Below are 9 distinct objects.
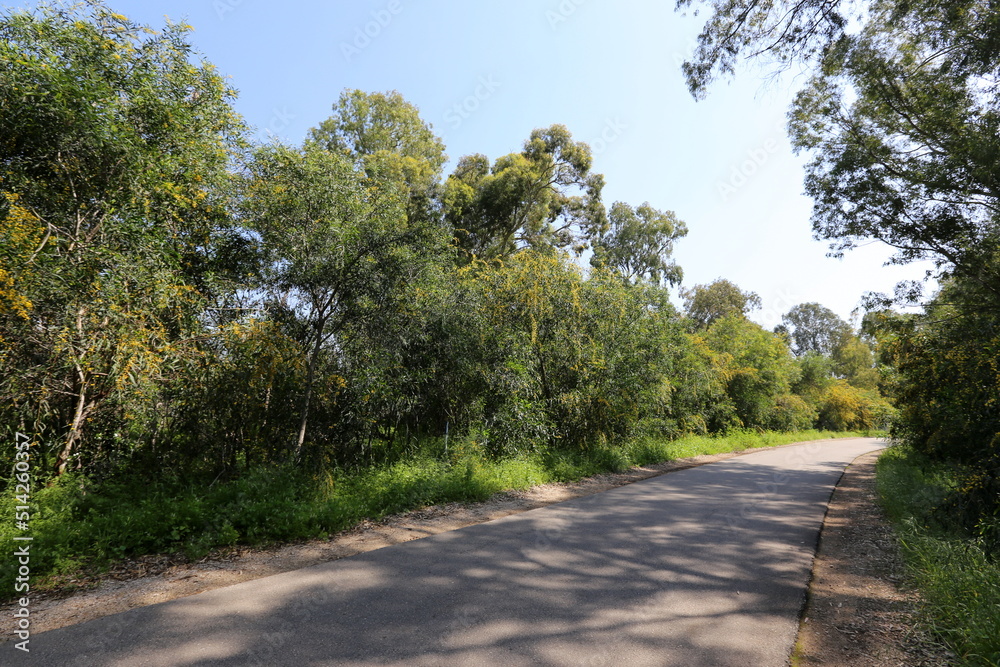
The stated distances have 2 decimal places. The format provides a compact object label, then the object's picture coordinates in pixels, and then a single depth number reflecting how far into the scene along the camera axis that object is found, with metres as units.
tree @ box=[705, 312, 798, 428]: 23.25
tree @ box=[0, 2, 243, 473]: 5.05
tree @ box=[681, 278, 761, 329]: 38.50
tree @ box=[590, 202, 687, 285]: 29.44
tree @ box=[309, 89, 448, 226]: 19.98
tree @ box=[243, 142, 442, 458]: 7.11
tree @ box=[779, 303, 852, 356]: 60.03
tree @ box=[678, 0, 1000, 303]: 6.59
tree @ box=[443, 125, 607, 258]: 20.08
